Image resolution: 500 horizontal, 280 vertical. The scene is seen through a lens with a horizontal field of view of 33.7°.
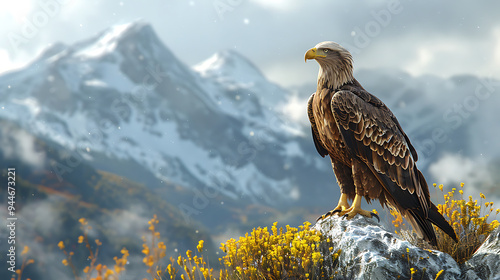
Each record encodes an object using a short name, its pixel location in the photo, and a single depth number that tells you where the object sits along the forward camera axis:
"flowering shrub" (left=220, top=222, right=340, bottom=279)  9.62
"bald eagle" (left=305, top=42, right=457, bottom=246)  10.80
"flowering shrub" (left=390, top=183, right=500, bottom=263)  11.41
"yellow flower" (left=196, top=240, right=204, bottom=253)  9.24
